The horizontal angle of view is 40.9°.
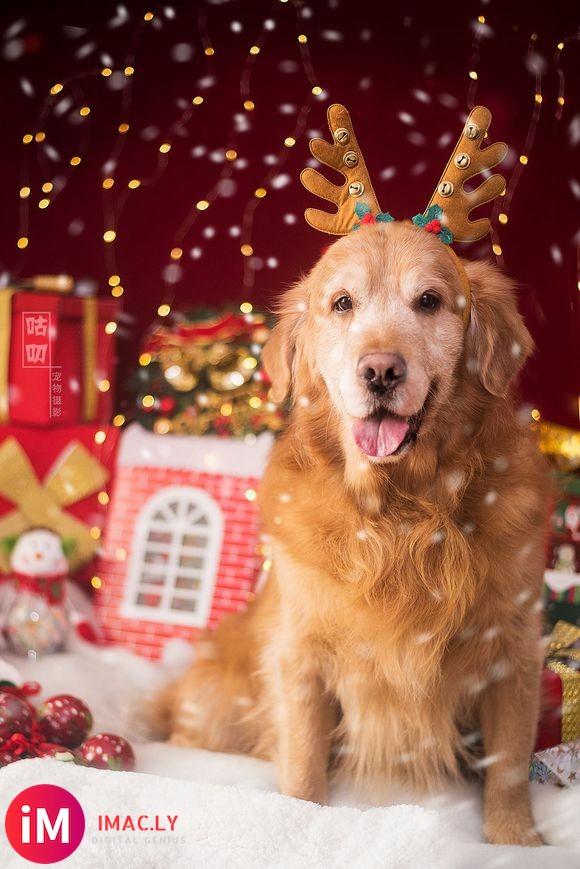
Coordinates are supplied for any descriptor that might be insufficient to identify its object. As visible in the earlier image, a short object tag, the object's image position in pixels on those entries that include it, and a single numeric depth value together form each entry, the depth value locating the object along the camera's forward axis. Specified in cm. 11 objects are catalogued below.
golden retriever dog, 117
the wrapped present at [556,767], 128
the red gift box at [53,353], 150
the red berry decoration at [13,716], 131
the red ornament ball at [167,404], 183
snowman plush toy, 170
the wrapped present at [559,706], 131
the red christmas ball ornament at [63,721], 135
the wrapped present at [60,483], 182
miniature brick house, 170
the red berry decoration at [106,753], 127
